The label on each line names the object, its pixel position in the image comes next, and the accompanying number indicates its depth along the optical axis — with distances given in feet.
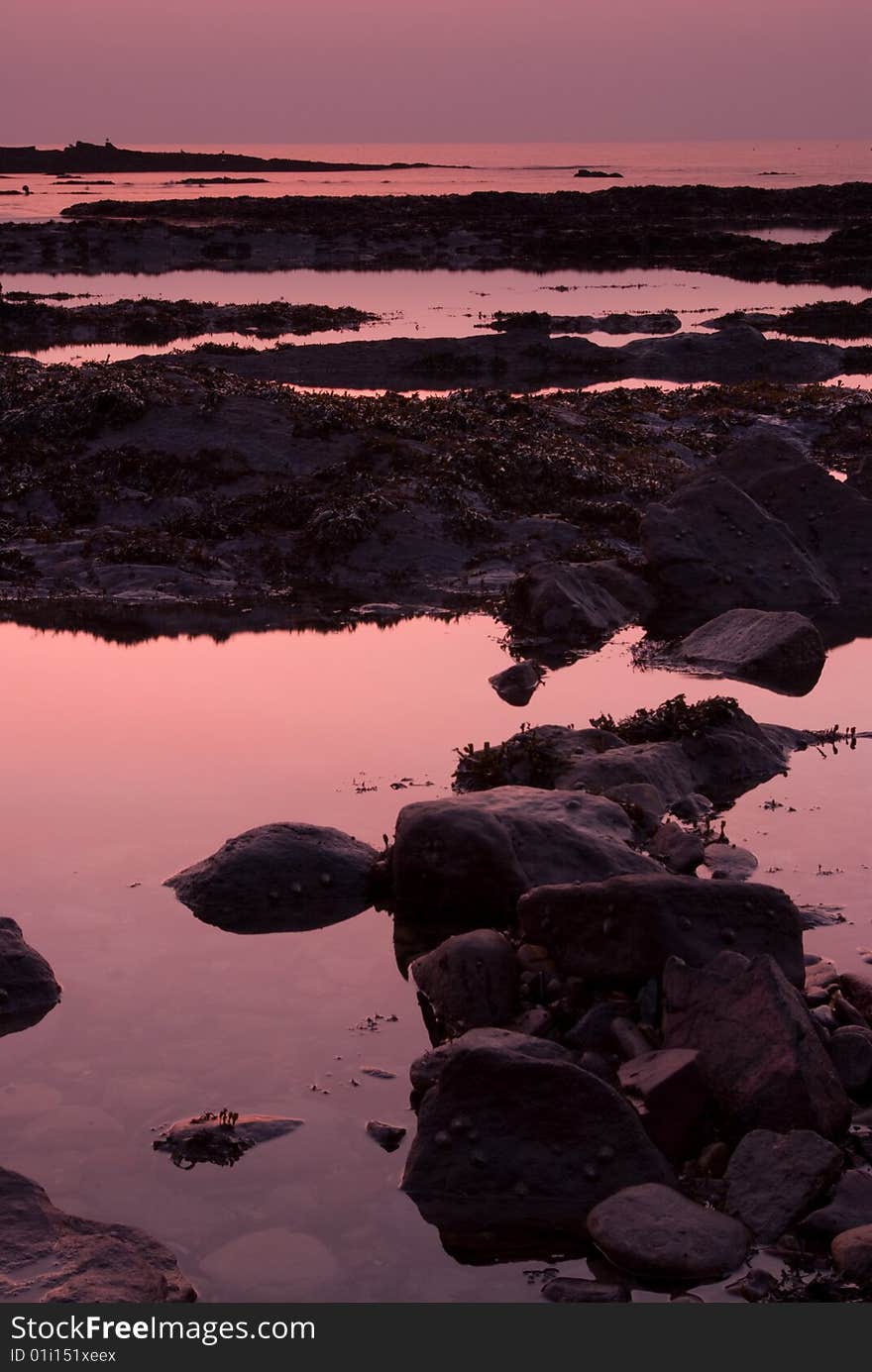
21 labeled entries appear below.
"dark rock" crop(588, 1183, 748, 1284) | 28.07
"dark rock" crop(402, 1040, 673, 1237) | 30.25
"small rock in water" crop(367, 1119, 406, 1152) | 32.60
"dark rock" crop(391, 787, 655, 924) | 41.88
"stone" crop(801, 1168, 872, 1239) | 29.14
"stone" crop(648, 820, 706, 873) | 45.68
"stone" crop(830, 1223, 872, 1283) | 27.71
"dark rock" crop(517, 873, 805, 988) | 36.47
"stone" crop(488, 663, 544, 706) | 63.41
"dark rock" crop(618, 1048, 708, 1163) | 31.86
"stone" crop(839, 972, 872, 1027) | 37.04
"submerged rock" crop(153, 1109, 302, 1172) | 32.14
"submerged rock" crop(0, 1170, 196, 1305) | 26.94
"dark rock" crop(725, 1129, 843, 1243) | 29.45
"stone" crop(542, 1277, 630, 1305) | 27.48
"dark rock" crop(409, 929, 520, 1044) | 37.09
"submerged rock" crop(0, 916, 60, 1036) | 38.17
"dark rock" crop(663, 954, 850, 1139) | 31.71
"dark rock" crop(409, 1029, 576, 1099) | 31.86
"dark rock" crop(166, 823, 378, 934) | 44.09
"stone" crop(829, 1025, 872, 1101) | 34.01
